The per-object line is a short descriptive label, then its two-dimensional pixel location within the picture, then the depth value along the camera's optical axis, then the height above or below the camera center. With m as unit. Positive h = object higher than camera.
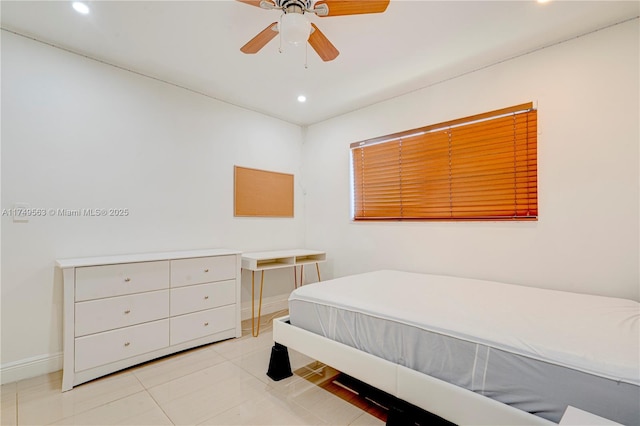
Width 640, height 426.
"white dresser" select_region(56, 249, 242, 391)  2.02 -0.72
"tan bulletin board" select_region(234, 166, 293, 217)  3.42 +0.29
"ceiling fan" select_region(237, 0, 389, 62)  1.55 +1.12
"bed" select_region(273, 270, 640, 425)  1.08 -0.58
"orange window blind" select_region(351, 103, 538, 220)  2.36 +0.44
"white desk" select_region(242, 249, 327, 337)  2.97 -0.49
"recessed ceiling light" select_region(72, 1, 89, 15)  1.84 +1.33
